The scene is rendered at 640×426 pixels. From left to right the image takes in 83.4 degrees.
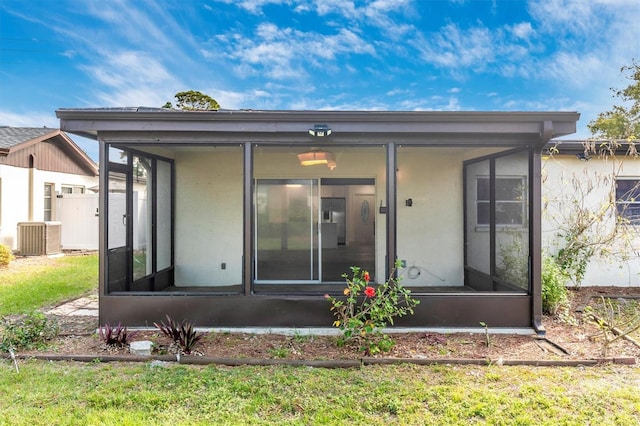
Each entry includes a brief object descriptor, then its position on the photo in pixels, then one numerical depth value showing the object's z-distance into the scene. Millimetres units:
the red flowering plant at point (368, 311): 4031
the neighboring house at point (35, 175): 10898
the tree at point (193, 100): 21594
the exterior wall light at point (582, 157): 6723
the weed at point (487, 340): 4170
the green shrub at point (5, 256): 9062
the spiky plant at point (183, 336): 3951
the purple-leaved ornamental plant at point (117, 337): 4074
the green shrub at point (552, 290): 5285
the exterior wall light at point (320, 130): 4445
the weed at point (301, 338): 4410
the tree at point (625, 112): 15148
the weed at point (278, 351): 3920
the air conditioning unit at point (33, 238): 10992
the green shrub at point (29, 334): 4039
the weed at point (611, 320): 3950
